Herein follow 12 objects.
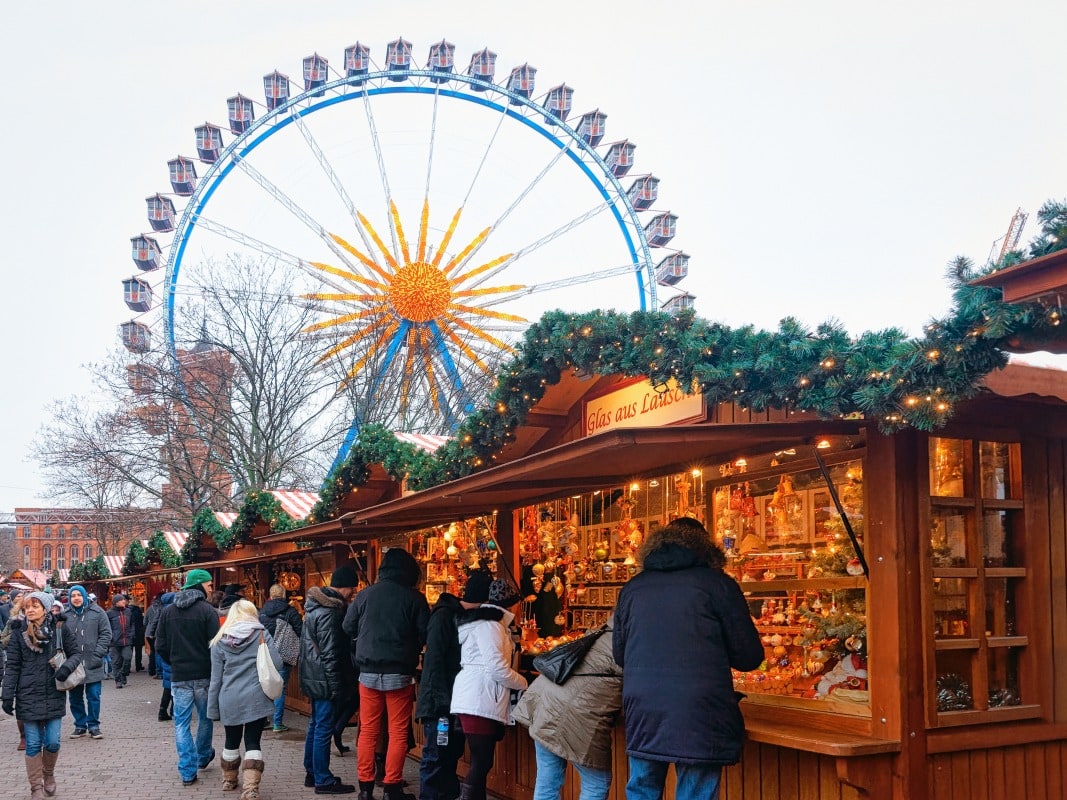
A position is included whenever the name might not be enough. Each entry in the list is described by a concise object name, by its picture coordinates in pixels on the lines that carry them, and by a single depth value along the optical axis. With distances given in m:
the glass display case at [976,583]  5.19
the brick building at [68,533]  32.38
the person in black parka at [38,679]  7.76
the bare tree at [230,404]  25.86
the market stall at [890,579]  5.02
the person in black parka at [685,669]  4.49
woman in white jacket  6.53
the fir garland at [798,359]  4.15
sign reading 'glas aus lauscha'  6.93
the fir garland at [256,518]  14.29
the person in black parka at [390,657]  7.47
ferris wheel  19.72
